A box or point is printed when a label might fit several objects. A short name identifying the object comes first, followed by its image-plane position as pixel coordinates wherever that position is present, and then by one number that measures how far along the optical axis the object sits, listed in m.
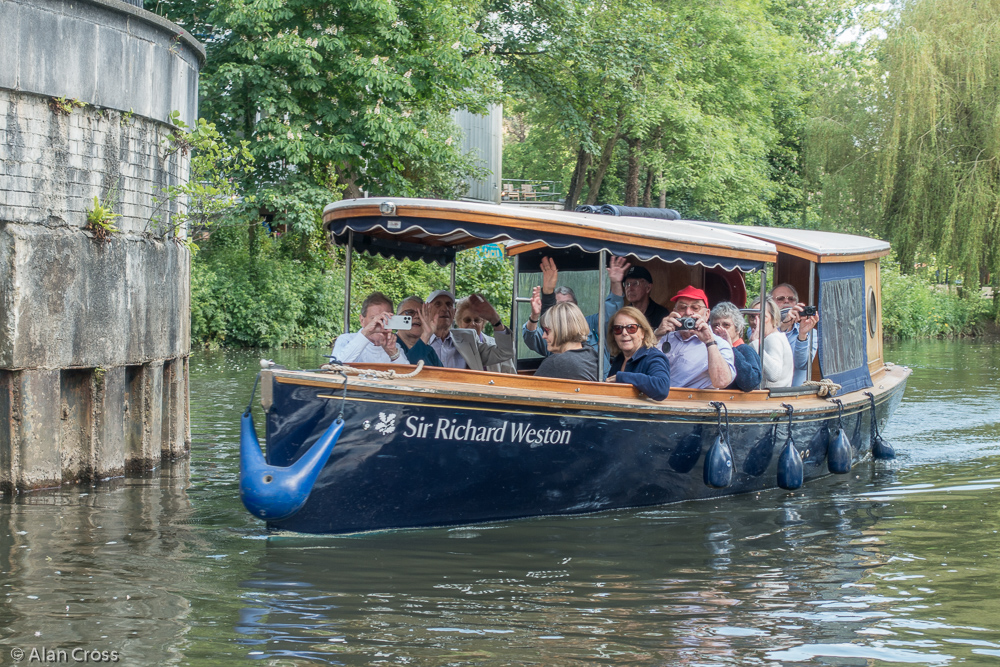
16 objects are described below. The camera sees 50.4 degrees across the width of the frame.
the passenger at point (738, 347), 9.15
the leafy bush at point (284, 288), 23.94
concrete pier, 9.12
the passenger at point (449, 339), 9.07
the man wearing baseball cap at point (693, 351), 8.74
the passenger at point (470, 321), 9.47
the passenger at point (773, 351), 9.80
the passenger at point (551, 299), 8.88
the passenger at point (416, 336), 8.67
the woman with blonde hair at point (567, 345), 8.03
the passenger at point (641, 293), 10.12
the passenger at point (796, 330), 10.35
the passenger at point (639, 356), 8.23
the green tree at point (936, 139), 26.59
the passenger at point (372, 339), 8.11
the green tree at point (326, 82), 20.33
